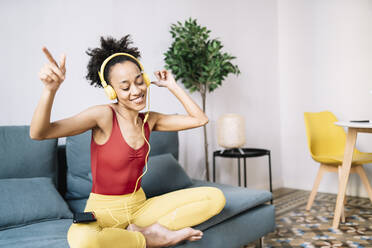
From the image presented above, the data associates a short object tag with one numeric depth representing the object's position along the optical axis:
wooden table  2.47
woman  1.42
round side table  2.77
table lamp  2.83
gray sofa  1.57
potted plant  2.66
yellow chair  2.93
